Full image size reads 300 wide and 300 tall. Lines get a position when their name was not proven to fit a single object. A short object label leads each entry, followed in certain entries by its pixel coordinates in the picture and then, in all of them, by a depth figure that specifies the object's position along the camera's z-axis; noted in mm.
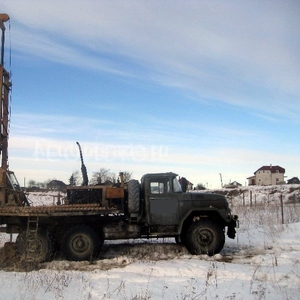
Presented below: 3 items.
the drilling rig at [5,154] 9945
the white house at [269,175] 84062
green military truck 9648
